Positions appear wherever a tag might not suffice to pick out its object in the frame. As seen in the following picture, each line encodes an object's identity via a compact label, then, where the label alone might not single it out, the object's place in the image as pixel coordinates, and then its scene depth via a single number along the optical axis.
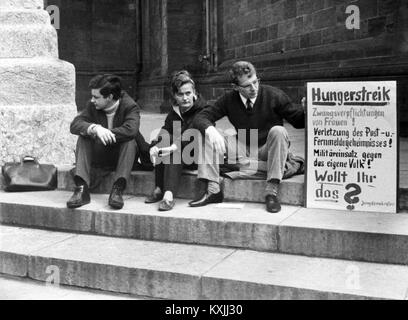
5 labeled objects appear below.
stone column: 6.27
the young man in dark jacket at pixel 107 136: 4.99
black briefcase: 5.72
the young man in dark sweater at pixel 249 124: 4.70
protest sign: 4.40
